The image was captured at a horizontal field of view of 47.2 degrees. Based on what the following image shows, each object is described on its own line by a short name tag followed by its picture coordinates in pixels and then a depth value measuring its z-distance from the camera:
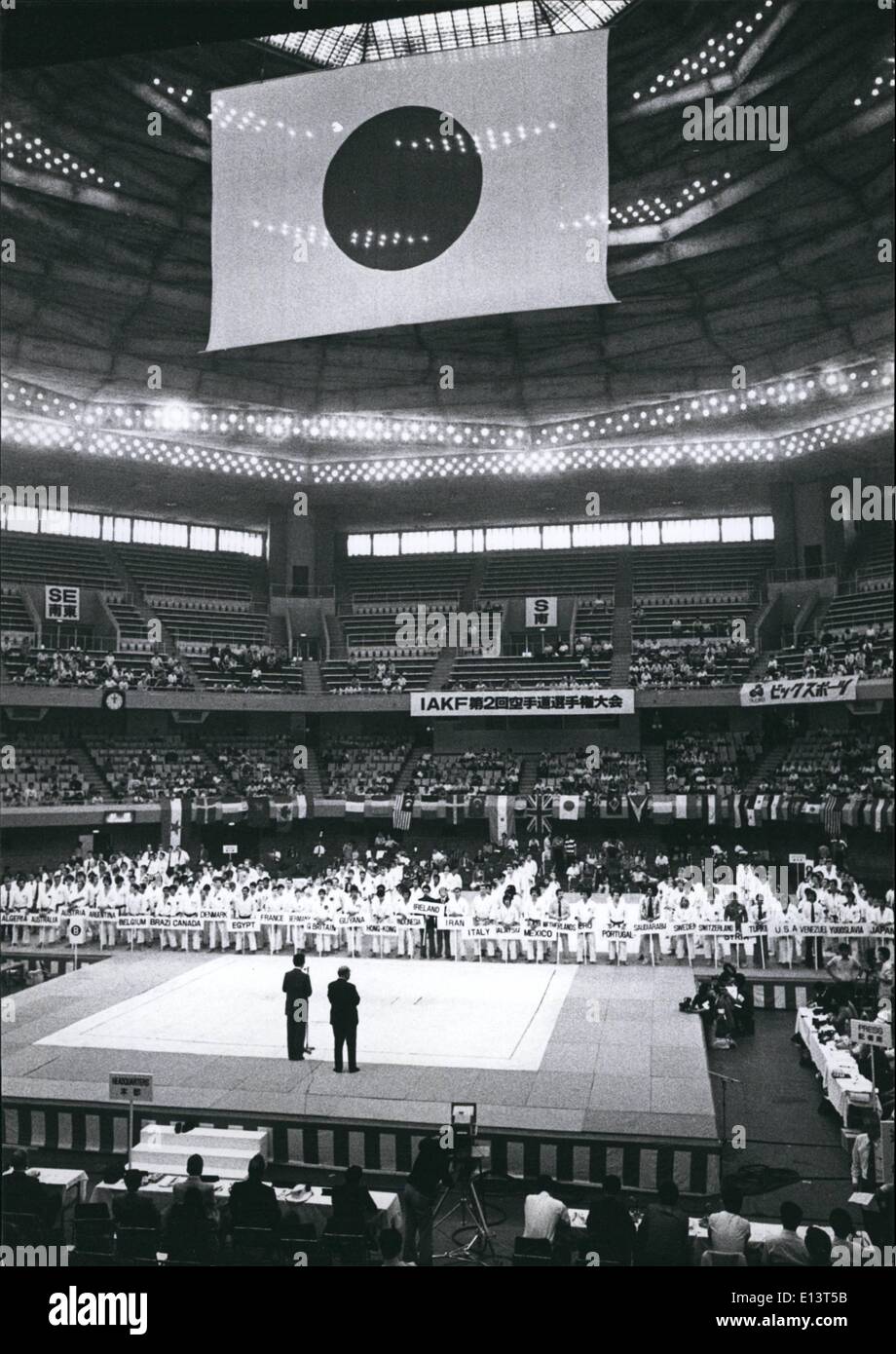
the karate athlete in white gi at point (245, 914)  19.61
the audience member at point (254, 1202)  7.24
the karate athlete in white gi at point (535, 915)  18.39
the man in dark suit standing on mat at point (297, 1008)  12.33
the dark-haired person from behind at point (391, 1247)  6.46
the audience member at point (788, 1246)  6.71
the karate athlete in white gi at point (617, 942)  18.05
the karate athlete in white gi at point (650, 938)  18.08
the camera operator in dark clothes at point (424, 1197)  7.79
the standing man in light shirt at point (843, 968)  14.55
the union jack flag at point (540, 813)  26.31
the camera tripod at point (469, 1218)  8.30
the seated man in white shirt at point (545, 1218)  7.47
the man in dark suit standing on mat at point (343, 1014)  11.70
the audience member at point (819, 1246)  6.60
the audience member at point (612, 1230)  6.93
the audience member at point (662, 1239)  6.89
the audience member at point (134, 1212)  7.26
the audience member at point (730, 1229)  7.16
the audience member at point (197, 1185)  8.06
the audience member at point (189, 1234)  7.04
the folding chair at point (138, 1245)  7.13
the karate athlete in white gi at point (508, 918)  18.47
